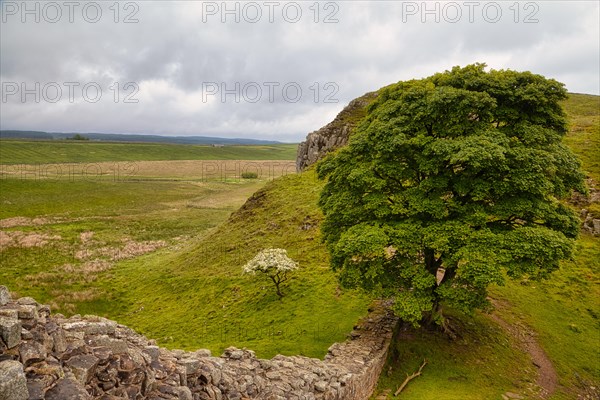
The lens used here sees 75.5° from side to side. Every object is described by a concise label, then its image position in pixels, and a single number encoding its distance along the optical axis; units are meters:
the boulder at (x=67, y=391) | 7.59
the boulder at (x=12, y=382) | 6.73
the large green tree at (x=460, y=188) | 19.33
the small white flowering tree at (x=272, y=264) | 30.77
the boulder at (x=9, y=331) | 7.66
